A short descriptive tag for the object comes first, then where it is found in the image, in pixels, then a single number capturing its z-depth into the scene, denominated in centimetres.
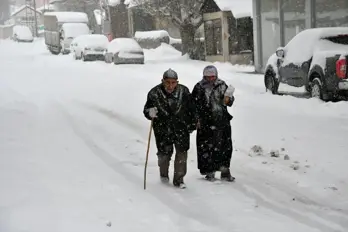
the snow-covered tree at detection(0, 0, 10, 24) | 10612
